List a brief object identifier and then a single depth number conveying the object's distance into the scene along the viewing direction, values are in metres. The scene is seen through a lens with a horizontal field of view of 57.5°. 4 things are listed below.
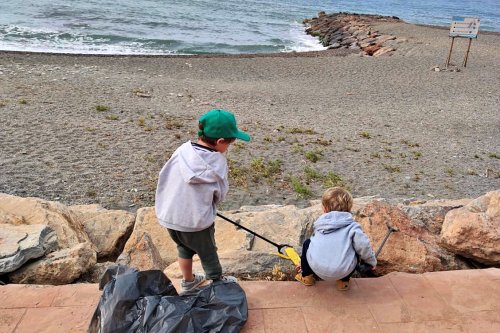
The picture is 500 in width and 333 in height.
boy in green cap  3.10
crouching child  3.41
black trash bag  2.90
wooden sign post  21.33
